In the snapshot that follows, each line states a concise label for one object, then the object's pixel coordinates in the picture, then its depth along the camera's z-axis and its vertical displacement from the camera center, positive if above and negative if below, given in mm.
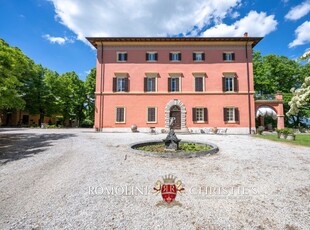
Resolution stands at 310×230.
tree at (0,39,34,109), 8995 +2663
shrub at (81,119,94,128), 35094 -598
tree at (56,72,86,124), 30812 +5048
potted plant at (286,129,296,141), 12189 -1056
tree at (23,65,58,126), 28172 +4657
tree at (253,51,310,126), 29422 +8795
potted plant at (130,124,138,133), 18438 -860
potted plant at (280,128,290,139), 12603 -917
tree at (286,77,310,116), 7652 +1226
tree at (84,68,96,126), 34156 +5572
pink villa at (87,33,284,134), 18984 +4463
